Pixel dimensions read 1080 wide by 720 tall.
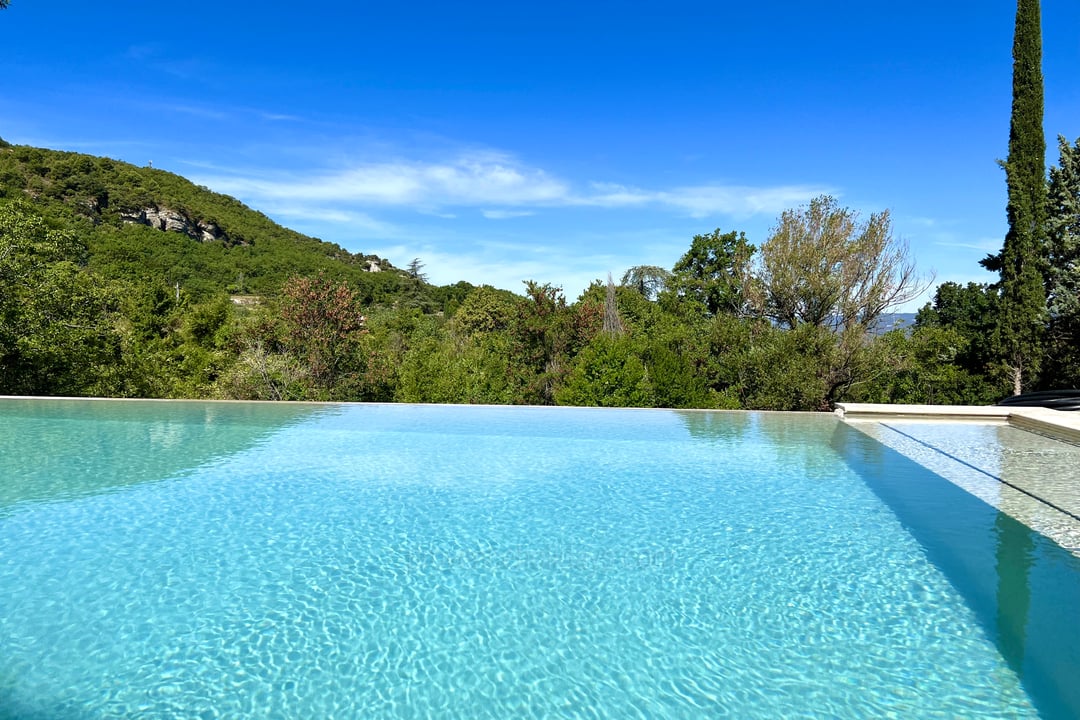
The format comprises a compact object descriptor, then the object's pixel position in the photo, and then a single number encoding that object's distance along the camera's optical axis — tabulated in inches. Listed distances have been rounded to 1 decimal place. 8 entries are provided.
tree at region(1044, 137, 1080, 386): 449.1
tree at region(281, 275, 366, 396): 499.5
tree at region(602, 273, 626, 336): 569.9
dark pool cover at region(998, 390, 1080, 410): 384.2
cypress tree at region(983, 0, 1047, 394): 450.3
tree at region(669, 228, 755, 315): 842.8
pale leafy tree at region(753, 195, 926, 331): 507.5
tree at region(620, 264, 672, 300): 1194.0
